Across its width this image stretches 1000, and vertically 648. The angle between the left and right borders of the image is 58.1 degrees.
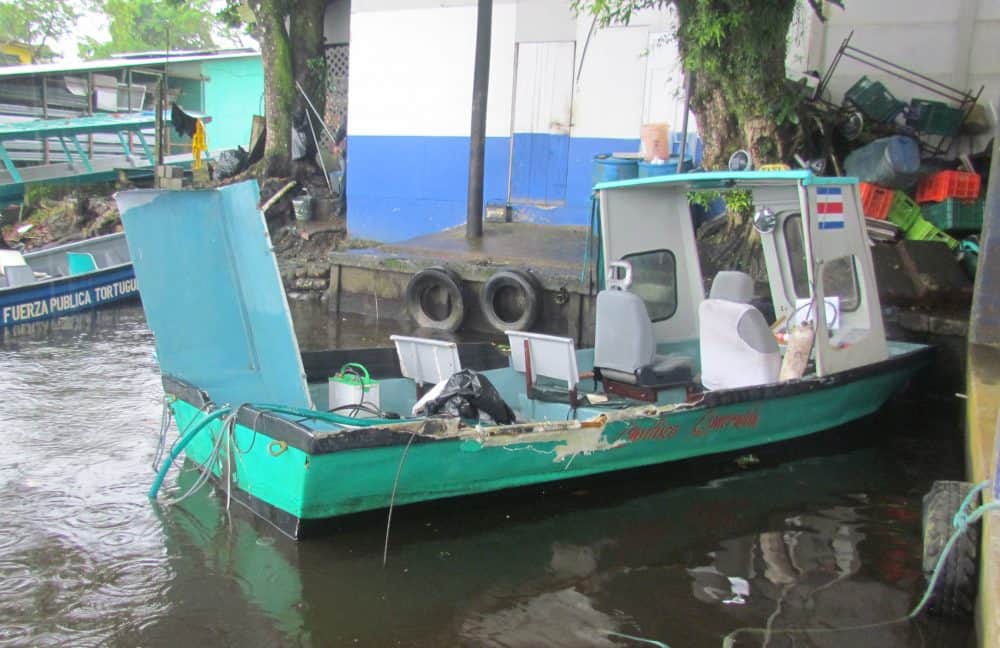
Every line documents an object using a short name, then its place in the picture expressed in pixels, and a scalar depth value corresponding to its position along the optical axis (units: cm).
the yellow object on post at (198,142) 1734
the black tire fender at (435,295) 1142
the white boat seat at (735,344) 643
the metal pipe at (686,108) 1018
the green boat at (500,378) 518
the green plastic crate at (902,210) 1063
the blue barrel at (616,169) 1144
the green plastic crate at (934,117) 1133
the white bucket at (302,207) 1509
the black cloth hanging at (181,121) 1866
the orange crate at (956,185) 1052
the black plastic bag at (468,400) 584
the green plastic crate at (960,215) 1031
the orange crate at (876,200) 1055
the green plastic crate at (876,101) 1141
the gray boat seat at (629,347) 676
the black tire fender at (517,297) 1082
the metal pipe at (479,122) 1245
